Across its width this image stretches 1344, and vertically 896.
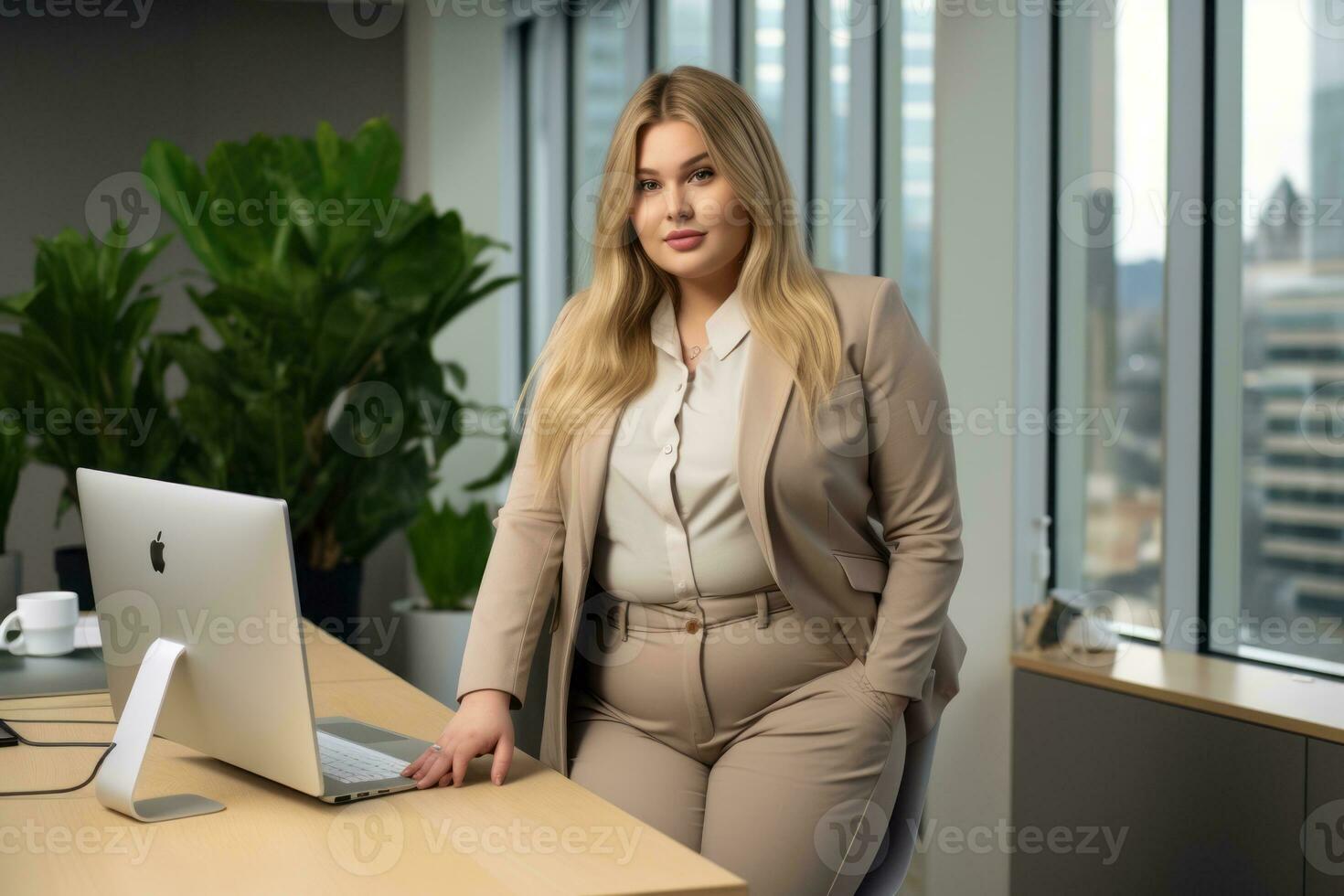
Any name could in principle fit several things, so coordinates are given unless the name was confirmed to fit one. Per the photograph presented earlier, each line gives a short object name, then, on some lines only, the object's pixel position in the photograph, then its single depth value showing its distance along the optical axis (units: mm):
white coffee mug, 2400
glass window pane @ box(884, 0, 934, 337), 3600
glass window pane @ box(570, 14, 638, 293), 5617
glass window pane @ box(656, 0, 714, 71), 4883
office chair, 1901
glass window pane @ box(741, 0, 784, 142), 4293
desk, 1265
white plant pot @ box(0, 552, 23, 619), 2809
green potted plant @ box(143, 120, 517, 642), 4254
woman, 1811
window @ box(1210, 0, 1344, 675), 2639
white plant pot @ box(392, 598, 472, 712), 3398
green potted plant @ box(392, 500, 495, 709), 4891
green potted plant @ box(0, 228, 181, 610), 4035
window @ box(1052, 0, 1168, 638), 3049
